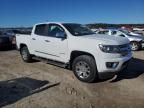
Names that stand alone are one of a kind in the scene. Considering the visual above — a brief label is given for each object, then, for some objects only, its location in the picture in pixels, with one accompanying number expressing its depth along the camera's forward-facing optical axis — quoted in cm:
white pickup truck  309
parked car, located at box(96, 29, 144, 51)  722
